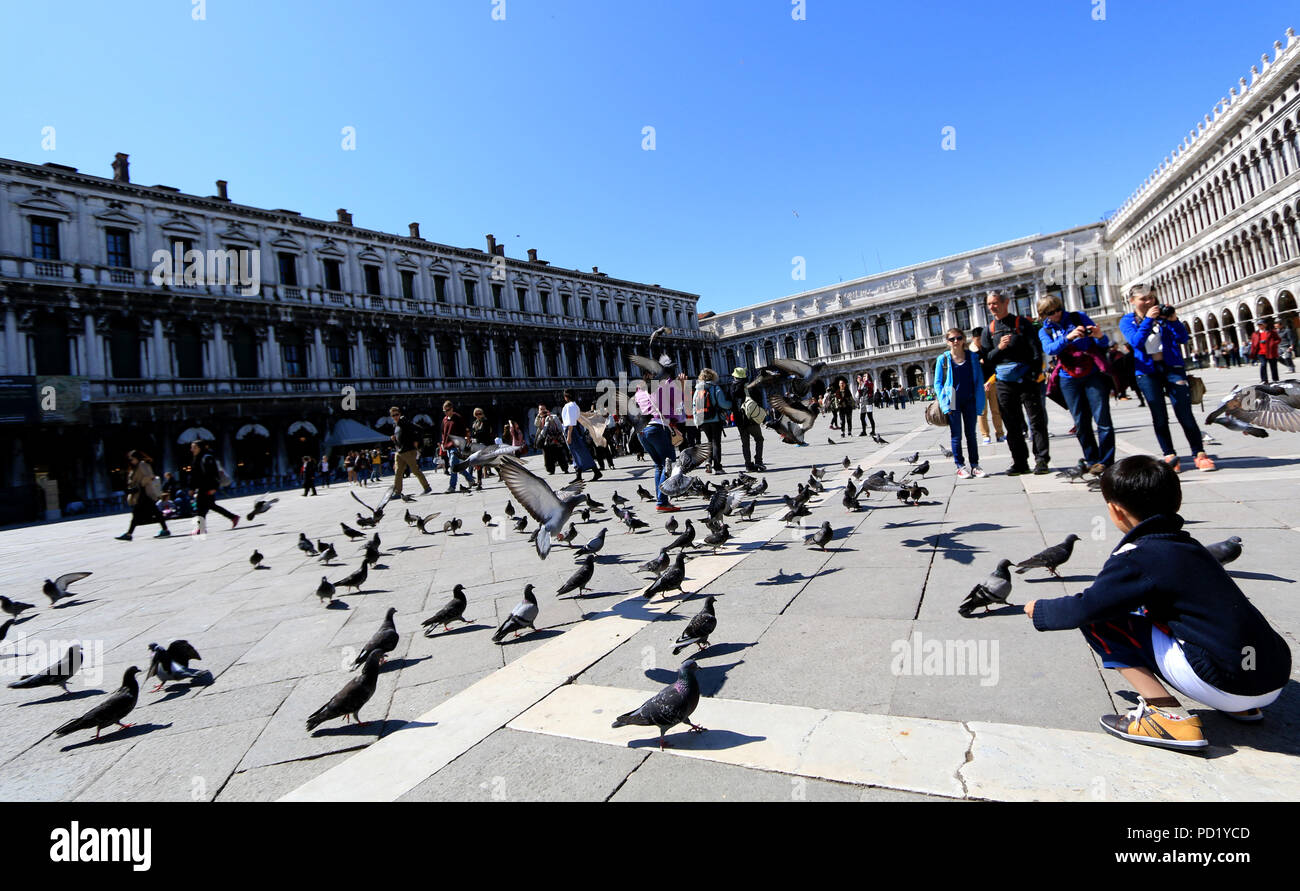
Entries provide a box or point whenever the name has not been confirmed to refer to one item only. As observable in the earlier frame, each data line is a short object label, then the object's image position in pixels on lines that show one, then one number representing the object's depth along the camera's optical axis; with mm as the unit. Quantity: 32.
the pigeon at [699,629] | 2812
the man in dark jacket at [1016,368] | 6176
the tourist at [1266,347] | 14891
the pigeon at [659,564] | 4301
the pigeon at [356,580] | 4773
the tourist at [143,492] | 9906
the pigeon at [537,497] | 4703
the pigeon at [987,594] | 2795
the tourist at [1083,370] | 5516
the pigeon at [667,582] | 3717
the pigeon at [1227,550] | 2715
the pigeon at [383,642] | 3062
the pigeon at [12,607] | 5016
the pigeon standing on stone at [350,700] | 2408
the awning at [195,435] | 23984
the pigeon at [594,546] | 4944
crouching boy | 1670
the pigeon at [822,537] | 4478
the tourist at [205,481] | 9930
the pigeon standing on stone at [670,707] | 2018
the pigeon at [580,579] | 3945
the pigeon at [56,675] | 3162
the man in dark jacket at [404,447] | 11852
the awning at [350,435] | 25688
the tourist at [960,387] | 6914
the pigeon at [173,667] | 3145
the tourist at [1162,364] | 5578
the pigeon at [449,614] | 3582
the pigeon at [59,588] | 5543
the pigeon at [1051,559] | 3109
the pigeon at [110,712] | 2594
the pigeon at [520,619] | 3367
